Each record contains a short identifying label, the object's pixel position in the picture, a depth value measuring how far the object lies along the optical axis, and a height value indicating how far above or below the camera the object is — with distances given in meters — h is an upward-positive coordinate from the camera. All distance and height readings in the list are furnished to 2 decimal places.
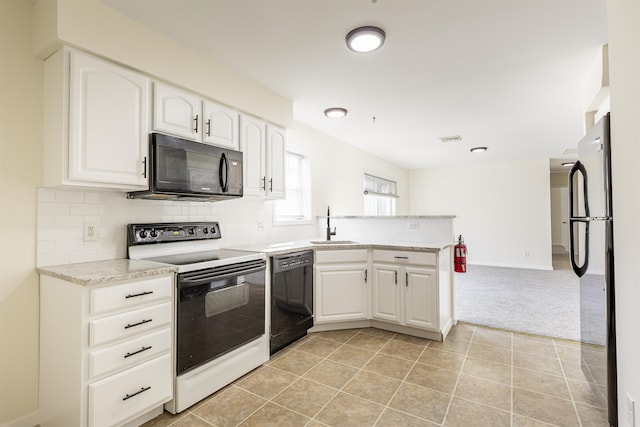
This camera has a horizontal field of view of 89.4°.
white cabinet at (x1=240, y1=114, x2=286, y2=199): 2.94 +0.59
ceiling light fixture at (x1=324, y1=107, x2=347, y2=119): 3.67 +1.22
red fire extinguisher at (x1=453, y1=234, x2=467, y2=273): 3.60 -0.45
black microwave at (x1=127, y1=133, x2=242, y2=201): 2.16 +0.35
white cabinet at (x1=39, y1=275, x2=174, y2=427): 1.62 -0.71
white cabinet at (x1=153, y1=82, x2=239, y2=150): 2.24 +0.77
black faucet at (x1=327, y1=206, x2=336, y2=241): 3.96 -0.18
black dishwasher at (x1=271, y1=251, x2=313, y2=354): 2.75 -0.72
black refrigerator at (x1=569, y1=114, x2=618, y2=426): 1.73 -0.26
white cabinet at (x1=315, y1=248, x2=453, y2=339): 3.01 -0.71
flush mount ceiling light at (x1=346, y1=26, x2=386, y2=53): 2.14 +1.22
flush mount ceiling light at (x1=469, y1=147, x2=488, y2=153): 5.77 +1.23
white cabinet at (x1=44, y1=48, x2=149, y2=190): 1.81 +0.57
